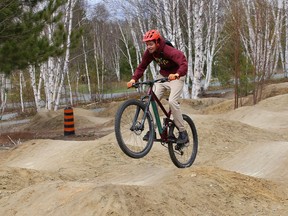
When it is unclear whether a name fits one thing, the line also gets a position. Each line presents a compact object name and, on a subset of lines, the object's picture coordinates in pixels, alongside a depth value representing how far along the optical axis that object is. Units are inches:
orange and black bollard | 684.7
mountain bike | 235.5
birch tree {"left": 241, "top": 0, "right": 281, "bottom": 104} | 815.7
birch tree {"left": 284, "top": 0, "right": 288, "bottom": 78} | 1389.3
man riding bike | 247.8
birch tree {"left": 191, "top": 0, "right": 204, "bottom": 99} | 918.4
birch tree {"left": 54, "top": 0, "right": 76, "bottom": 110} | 967.0
